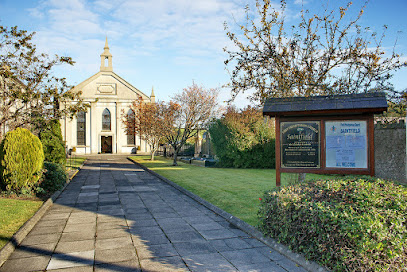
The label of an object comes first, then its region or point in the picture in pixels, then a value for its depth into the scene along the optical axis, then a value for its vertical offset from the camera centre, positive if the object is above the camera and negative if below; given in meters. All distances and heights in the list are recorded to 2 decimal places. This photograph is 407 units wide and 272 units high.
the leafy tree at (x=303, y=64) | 6.81 +1.80
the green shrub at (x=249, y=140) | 20.27 +0.20
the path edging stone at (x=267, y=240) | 4.29 -1.69
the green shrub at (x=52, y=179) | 10.82 -1.29
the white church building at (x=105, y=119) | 45.12 +3.65
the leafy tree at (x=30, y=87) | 10.54 +2.12
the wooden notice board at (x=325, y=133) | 6.29 +0.20
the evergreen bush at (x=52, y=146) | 16.66 -0.14
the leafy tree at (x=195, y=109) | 21.97 +2.47
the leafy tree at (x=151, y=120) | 24.20 +2.07
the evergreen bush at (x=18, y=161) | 9.66 -0.56
